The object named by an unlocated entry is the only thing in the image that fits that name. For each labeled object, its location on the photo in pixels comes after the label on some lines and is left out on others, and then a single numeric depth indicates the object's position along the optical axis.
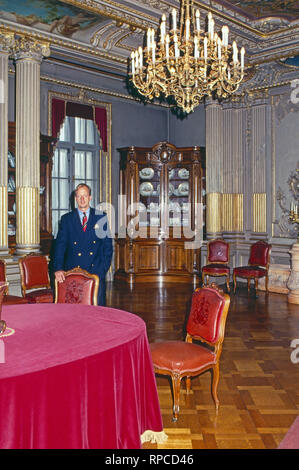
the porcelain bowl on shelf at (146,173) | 9.12
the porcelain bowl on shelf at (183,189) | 9.08
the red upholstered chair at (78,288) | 3.41
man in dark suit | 3.97
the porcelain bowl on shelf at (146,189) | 9.14
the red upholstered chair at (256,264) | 7.39
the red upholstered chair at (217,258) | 7.72
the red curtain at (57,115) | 8.06
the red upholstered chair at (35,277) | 5.32
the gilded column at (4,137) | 5.87
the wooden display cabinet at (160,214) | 8.88
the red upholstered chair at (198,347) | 2.95
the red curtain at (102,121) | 8.80
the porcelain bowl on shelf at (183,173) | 9.08
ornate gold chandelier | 4.04
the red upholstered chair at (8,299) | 5.01
